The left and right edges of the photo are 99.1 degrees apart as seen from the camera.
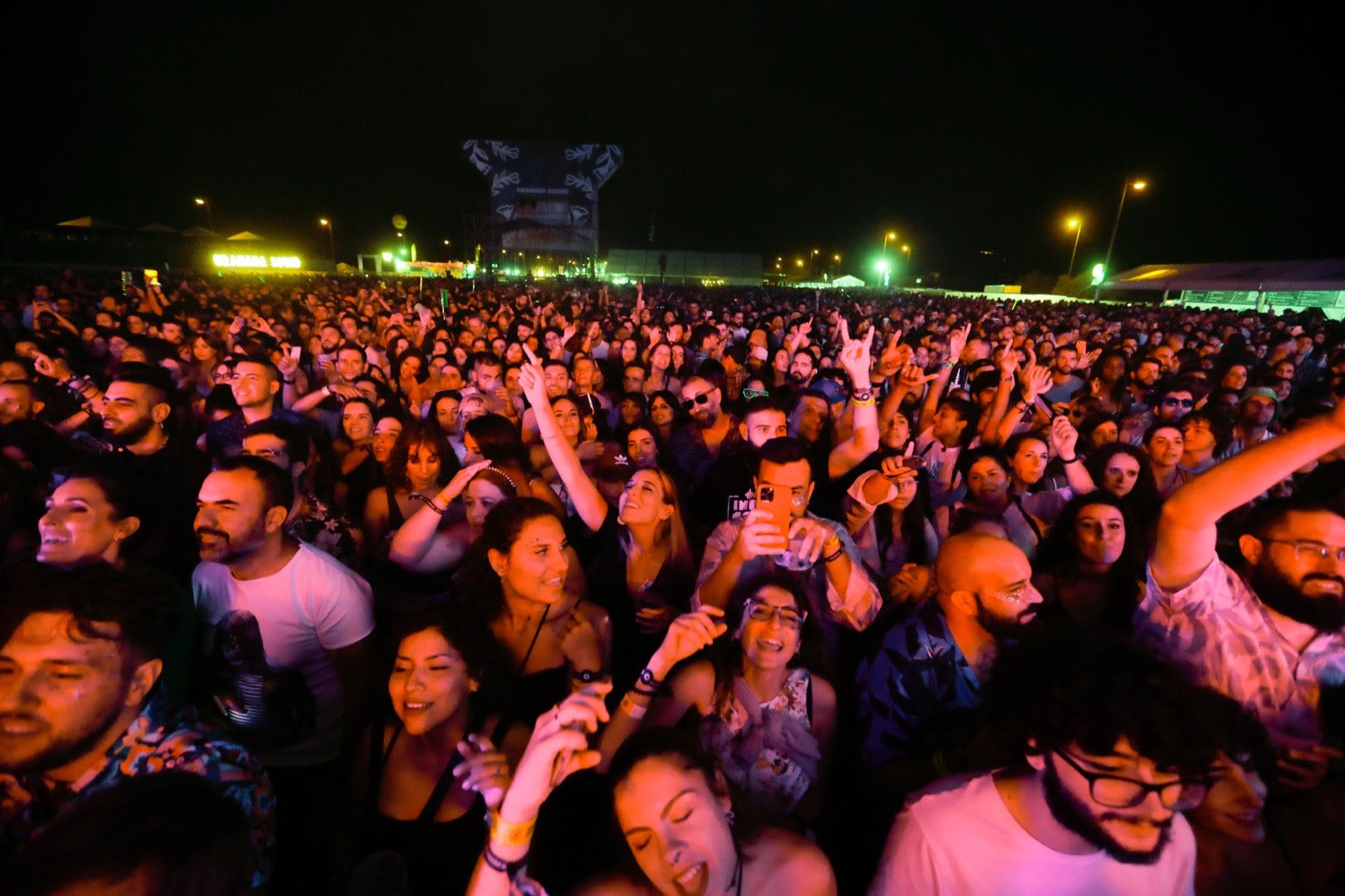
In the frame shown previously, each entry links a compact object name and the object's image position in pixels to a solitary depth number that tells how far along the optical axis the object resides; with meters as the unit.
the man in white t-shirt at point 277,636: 2.30
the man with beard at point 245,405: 4.31
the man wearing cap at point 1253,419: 5.24
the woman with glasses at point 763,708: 2.09
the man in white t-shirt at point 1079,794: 1.33
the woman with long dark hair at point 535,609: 2.32
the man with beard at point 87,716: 1.44
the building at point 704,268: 55.34
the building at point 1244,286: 26.88
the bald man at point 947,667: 2.20
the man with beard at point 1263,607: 1.78
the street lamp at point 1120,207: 22.84
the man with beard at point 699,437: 4.98
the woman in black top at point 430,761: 1.83
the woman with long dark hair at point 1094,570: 2.97
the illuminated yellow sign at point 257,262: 47.38
